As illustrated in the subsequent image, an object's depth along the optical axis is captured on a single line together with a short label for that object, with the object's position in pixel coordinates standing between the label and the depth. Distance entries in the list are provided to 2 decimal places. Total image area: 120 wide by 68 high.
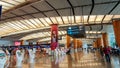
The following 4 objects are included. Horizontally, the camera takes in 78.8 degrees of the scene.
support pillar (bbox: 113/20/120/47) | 11.27
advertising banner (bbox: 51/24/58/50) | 13.99
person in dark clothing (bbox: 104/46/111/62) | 7.91
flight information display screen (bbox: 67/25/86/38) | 12.08
